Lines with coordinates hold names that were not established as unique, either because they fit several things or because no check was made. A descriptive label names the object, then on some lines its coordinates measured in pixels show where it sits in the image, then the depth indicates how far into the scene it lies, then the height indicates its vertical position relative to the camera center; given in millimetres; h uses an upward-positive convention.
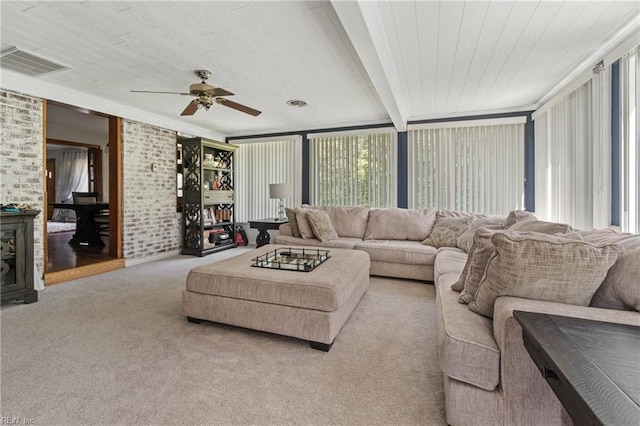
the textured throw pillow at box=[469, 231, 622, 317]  1252 -245
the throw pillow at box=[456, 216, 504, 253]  3412 -191
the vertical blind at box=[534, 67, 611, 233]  2580 +559
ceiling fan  3040 +1231
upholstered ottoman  2010 -642
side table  5105 -277
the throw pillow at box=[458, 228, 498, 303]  1647 -304
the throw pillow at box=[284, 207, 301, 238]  4500 -162
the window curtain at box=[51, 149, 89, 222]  8883 +1065
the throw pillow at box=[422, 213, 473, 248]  3822 -281
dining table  5766 -315
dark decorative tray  2455 -454
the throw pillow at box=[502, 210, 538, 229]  3074 -78
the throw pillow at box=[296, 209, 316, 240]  4402 -262
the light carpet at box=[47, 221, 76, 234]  7562 -429
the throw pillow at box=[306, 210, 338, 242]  4266 -226
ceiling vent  2764 +1491
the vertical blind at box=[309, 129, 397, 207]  5262 +785
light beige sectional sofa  1145 -415
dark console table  608 -396
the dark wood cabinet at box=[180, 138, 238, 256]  5230 +268
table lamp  5355 +375
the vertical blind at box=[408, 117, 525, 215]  4543 +725
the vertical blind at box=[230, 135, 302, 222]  5965 +818
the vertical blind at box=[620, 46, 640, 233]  2211 +521
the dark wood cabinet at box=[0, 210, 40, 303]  2746 -430
